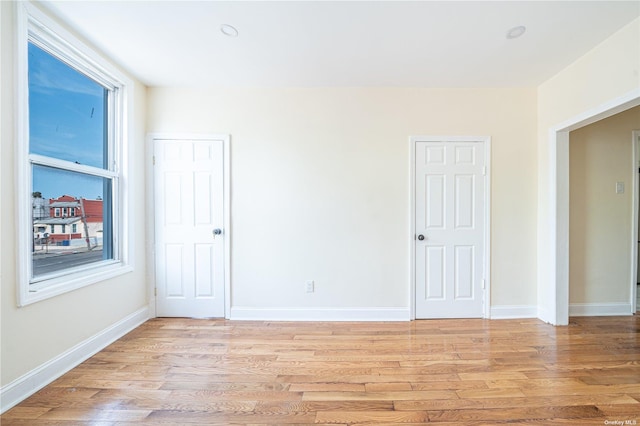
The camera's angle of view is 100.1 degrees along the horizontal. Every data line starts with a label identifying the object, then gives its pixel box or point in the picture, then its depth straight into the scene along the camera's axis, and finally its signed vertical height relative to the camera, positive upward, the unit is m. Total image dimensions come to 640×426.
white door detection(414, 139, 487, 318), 2.98 -0.20
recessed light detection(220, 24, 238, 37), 2.03 +1.40
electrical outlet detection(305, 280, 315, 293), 3.01 -0.84
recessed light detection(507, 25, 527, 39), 2.02 +1.37
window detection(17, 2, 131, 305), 1.78 +0.46
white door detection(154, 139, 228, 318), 2.99 -0.06
